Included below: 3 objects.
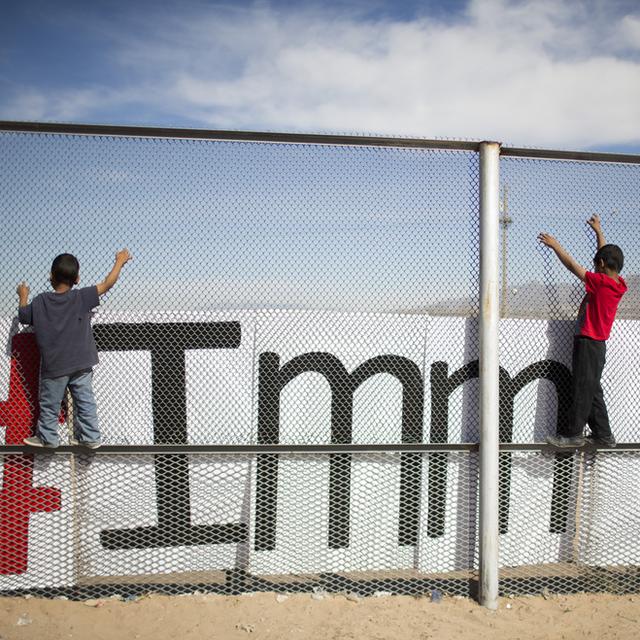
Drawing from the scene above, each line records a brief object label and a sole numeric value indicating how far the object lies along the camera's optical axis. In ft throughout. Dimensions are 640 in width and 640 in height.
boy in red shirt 10.38
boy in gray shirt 9.68
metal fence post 9.94
